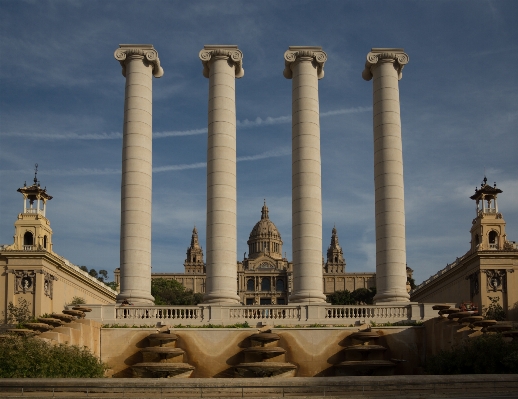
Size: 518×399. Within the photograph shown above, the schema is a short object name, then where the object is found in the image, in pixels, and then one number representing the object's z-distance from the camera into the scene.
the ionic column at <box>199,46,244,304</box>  77.00
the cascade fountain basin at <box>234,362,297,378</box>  63.81
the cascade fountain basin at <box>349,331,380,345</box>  66.94
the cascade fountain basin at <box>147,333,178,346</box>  66.06
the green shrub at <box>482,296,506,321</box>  125.44
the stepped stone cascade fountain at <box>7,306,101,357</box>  59.38
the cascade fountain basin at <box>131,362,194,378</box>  63.12
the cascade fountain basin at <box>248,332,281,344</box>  66.06
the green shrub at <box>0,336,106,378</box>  52.19
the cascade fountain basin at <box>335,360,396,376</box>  64.19
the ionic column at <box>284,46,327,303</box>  77.69
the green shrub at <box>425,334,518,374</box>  54.25
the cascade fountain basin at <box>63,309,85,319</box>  66.12
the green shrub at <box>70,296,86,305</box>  155.46
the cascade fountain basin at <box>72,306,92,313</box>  69.07
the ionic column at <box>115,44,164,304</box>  76.38
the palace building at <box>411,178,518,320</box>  138.00
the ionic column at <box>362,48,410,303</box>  77.31
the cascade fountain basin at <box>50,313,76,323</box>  64.19
